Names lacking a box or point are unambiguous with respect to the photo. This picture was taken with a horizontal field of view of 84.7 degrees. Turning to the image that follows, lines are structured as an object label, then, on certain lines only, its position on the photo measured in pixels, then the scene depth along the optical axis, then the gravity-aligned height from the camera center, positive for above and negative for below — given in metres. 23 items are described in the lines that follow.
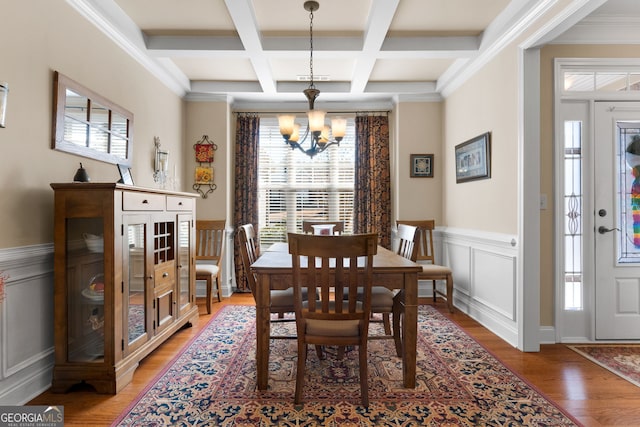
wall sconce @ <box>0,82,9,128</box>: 1.86 +0.61
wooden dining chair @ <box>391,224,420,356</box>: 2.60 -0.32
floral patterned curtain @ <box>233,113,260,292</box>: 4.97 +0.55
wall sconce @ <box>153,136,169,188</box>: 3.91 +0.56
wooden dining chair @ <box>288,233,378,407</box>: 1.91 -0.46
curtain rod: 5.10 +1.50
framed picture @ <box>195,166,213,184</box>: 4.77 +0.52
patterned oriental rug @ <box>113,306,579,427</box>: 1.92 -1.11
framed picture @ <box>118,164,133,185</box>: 2.85 +0.33
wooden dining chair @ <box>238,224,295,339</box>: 2.46 -0.58
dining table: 2.18 -0.52
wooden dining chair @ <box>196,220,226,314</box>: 4.41 -0.35
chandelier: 2.88 +0.75
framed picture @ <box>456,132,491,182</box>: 3.49 +0.61
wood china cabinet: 2.17 -0.45
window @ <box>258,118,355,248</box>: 5.19 +0.44
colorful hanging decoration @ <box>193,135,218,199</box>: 4.77 +0.65
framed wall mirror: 2.38 +0.70
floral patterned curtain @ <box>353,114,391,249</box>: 5.04 +0.52
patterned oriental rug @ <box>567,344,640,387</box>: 2.46 -1.10
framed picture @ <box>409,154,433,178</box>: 4.82 +0.67
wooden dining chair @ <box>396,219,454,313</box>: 3.94 -0.60
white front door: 2.99 -0.12
